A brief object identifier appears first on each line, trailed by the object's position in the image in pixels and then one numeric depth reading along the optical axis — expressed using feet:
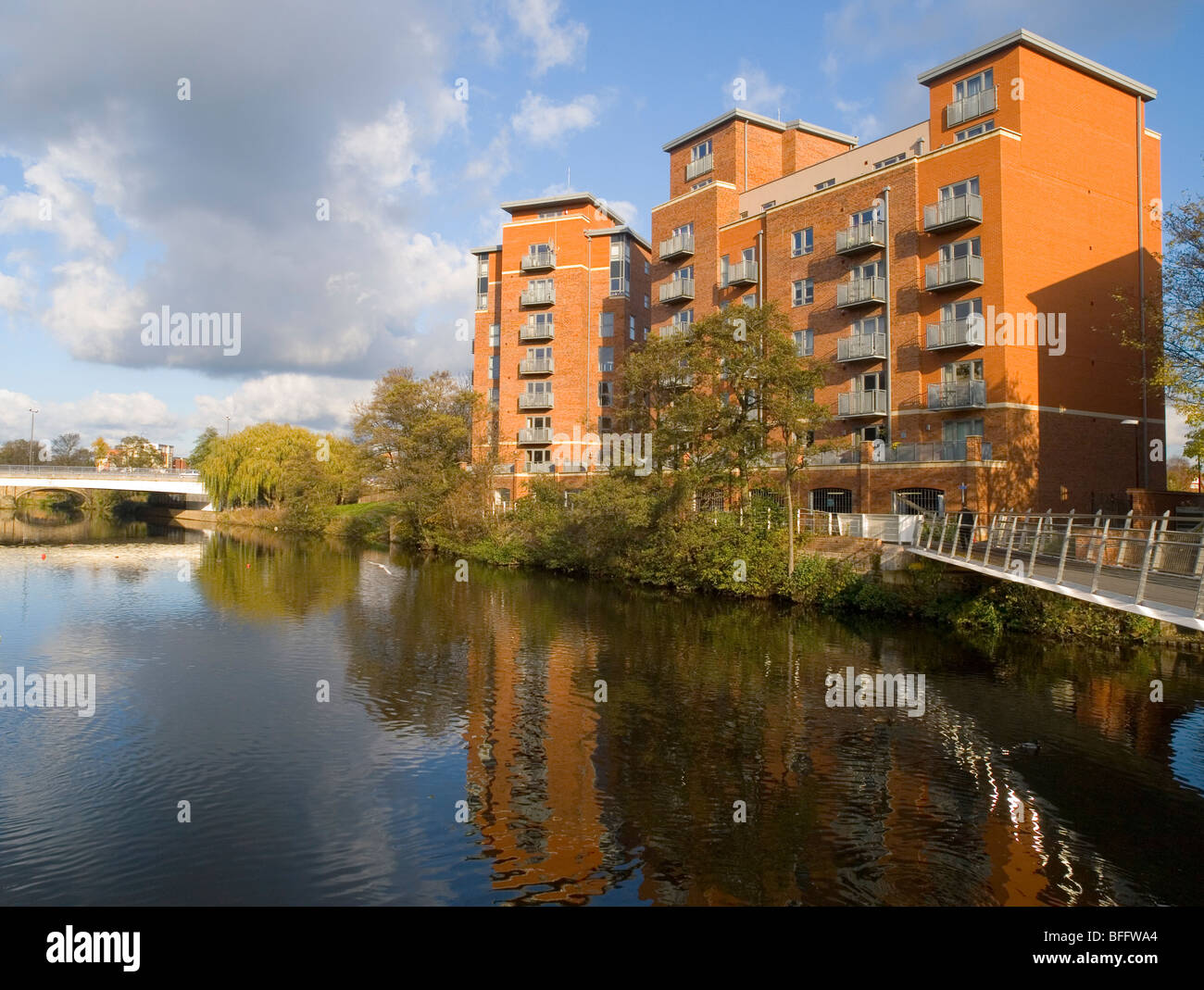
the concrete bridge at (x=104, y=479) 224.33
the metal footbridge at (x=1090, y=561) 38.57
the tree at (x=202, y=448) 311.47
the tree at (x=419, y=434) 165.89
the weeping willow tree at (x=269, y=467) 218.38
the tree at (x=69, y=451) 422.82
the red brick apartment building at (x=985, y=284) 108.27
